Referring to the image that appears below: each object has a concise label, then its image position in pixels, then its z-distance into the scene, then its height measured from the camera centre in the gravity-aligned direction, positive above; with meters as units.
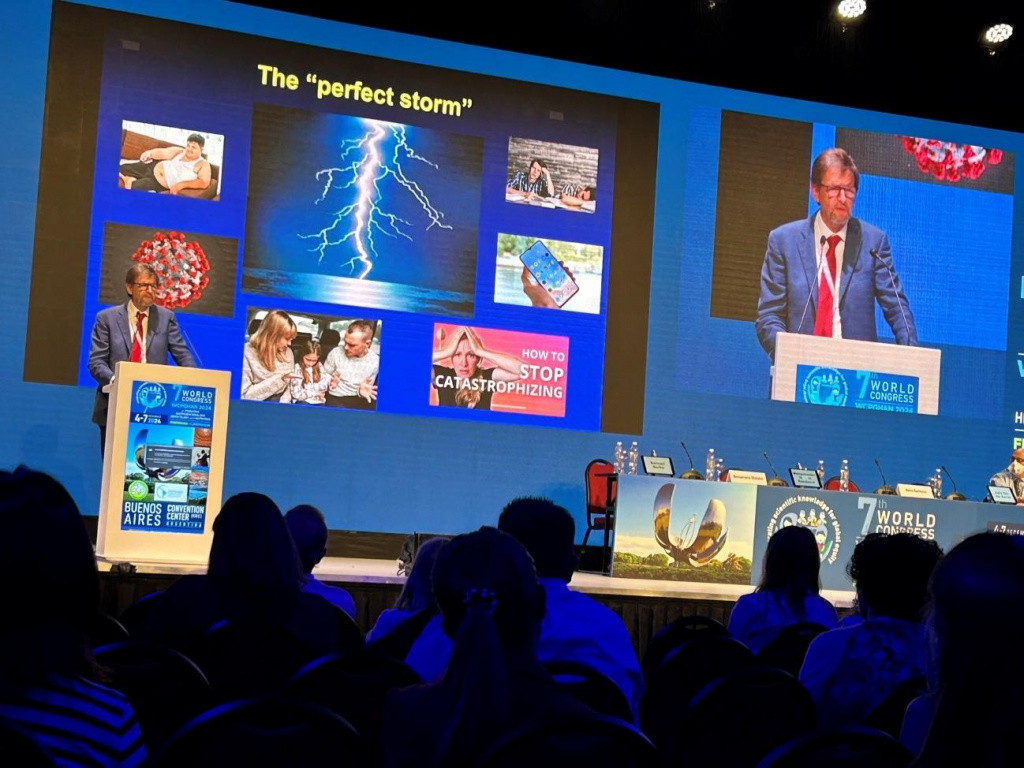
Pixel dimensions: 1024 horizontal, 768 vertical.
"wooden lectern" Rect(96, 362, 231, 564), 5.70 -0.33
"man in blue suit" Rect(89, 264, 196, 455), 7.62 +0.37
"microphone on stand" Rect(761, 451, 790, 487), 8.29 -0.30
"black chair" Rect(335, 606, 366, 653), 3.19 -0.61
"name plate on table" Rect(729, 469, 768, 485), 8.43 -0.27
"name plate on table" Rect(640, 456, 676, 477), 8.33 -0.24
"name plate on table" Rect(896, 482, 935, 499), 8.53 -0.29
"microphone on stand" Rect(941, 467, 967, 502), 8.33 -0.31
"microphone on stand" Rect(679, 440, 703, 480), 8.00 -0.27
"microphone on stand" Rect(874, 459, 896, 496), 8.12 -0.30
